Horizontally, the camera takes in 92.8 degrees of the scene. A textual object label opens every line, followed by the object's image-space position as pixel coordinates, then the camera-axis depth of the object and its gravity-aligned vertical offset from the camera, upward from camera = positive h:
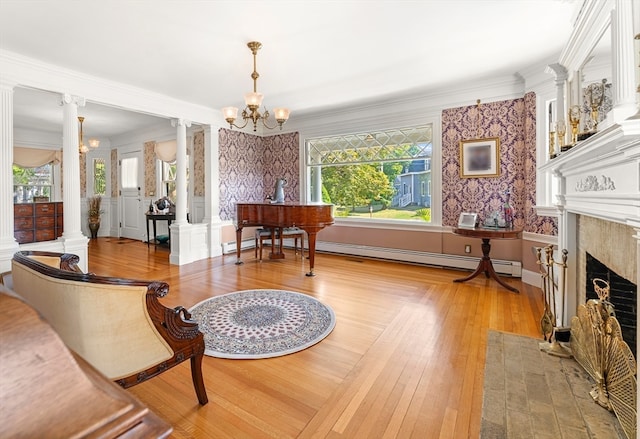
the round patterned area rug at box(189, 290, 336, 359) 2.23 -0.95
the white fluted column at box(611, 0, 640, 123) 1.27 +0.64
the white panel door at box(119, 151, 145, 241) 7.28 +0.41
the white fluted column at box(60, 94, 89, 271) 3.60 +0.40
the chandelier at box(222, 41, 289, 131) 2.97 +1.10
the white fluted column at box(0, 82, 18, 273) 3.10 +0.39
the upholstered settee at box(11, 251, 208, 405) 1.26 -0.47
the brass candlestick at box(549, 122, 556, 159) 2.46 +0.55
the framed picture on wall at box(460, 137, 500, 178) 4.09 +0.74
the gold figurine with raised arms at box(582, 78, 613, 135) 1.69 +0.62
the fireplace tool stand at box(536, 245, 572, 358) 2.12 -0.78
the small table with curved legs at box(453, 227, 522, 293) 3.45 -0.30
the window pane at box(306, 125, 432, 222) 4.82 +0.68
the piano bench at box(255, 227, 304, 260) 5.07 -0.38
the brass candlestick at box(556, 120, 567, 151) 2.22 +0.59
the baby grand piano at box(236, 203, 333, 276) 4.04 -0.05
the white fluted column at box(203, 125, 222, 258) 5.29 +0.47
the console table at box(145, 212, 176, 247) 6.13 -0.08
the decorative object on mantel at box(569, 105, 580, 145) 1.92 +0.58
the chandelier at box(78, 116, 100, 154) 5.34 +1.40
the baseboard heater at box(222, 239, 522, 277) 4.09 -0.70
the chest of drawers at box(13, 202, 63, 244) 5.94 -0.15
